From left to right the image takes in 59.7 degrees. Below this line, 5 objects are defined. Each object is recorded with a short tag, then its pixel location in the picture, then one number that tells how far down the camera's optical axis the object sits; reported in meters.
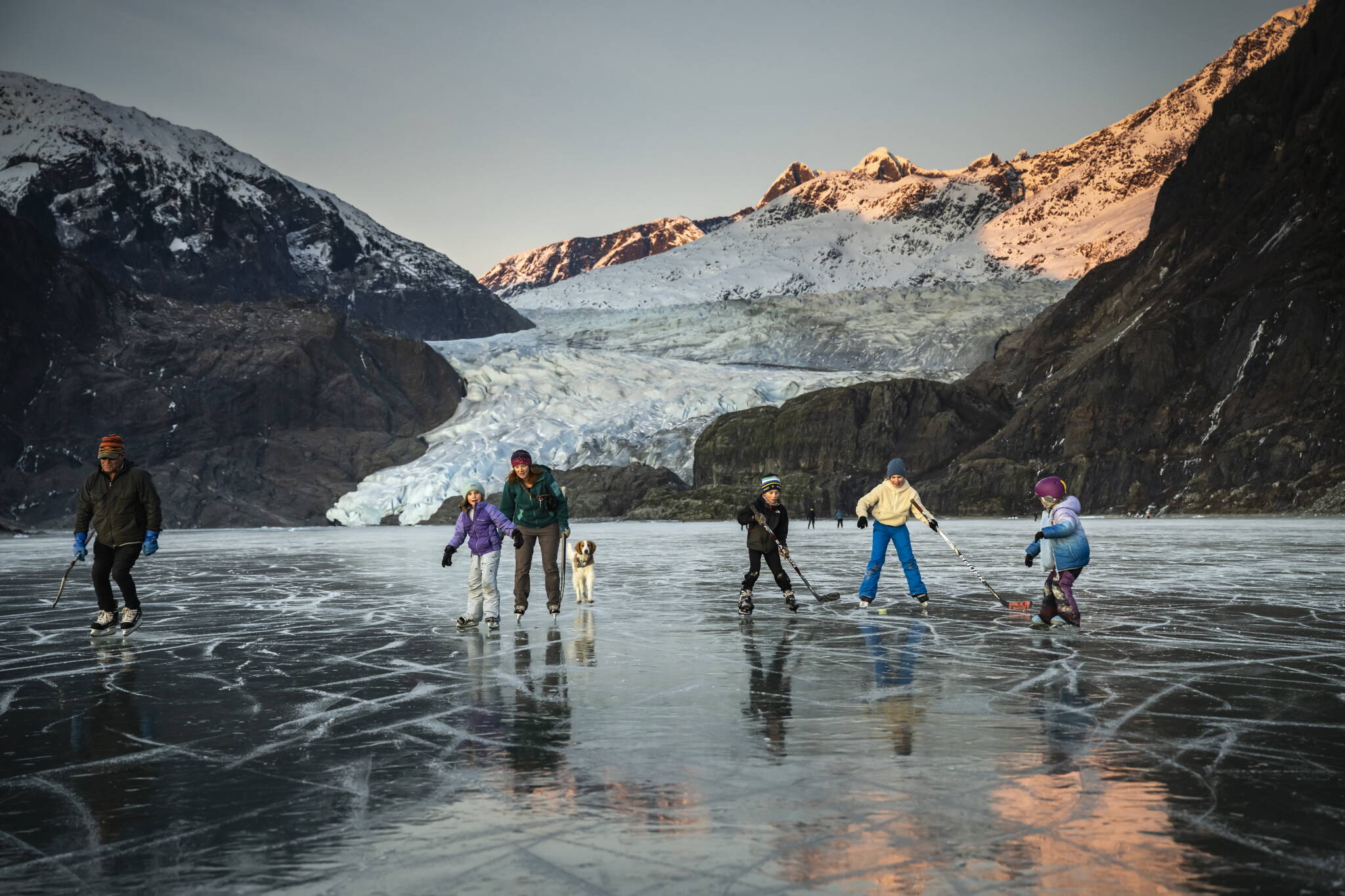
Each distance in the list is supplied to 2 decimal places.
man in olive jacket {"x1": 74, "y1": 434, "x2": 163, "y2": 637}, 12.89
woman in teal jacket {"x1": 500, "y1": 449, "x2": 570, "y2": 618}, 14.37
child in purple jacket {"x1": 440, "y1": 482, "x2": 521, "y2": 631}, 13.88
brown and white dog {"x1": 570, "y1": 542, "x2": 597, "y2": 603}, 17.06
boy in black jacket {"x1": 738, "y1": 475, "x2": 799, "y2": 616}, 15.08
